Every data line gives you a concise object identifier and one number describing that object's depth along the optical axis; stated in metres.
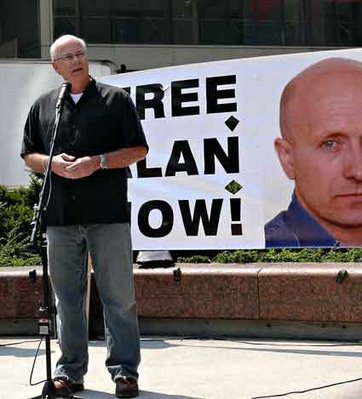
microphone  7.91
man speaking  8.05
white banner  10.51
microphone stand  7.69
